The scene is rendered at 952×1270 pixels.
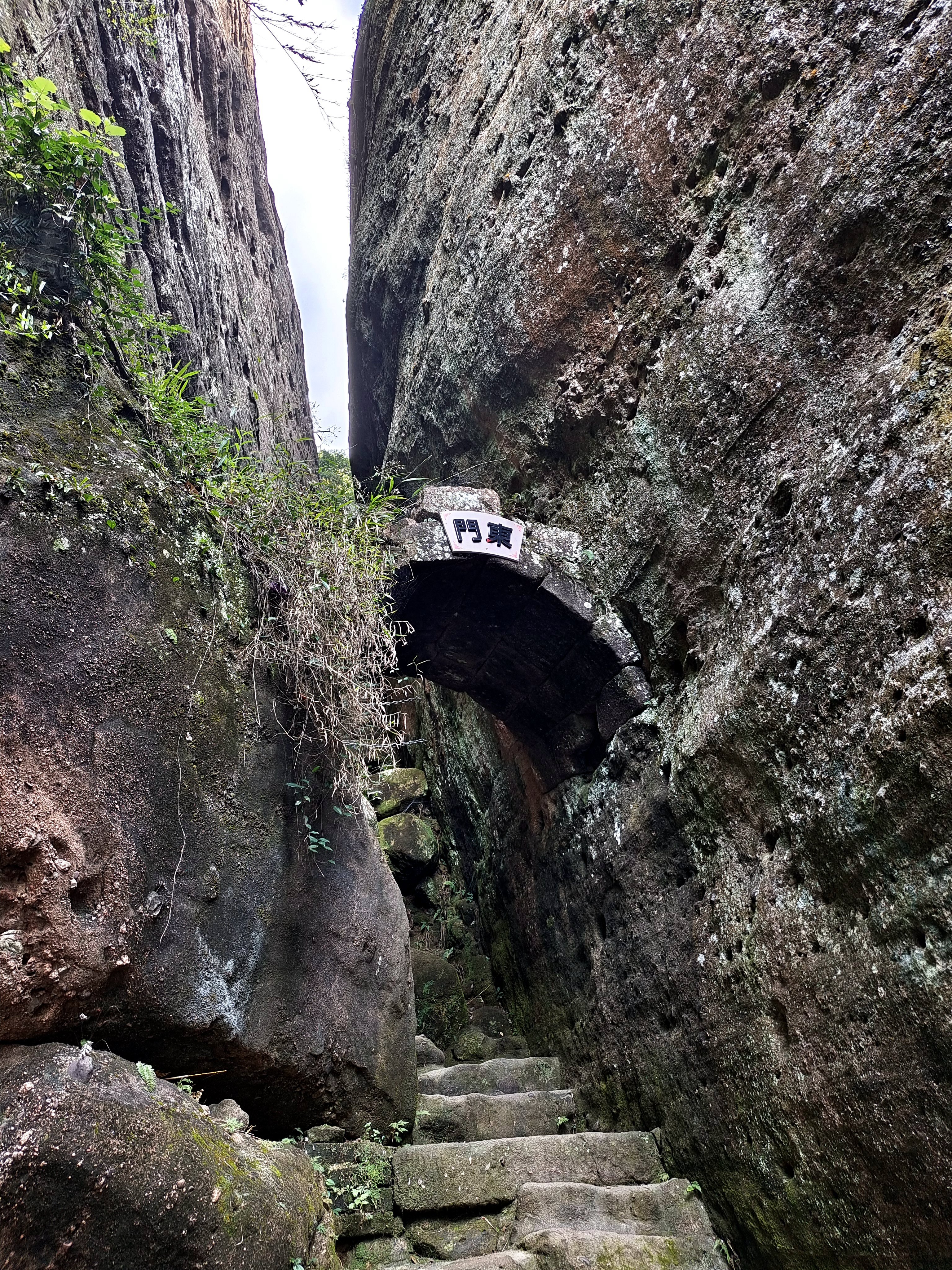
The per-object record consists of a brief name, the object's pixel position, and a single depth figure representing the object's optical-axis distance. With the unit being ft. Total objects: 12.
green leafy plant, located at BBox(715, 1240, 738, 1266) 8.64
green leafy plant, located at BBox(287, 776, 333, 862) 9.55
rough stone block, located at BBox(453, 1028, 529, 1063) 15.26
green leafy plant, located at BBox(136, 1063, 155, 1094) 5.90
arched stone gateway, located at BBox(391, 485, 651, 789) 13.08
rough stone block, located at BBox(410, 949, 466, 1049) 15.99
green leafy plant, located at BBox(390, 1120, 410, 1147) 10.03
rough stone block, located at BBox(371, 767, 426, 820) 23.75
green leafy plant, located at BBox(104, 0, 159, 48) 14.16
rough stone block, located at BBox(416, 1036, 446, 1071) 14.49
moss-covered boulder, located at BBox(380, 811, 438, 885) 21.08
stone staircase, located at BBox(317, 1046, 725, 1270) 7.72
